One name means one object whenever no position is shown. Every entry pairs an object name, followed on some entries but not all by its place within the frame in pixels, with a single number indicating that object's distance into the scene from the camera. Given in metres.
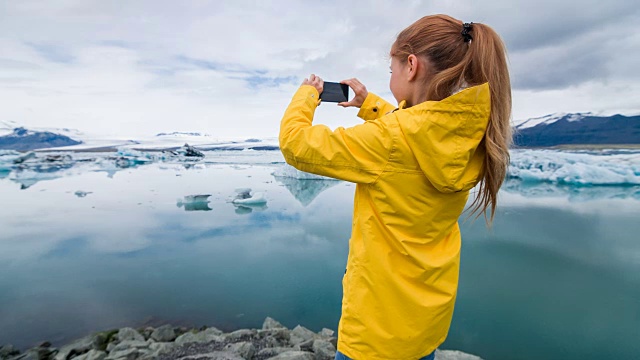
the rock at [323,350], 2.46
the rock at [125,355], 2.57
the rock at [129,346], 2.74
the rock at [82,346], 2.80
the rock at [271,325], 3.09
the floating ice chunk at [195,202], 7.92
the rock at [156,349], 2.50
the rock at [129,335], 2.97
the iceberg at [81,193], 9.95
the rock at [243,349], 2.41
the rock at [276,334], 2.83
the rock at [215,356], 2.23
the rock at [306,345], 2.64
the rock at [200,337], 2.74
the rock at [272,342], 2.70
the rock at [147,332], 3.03
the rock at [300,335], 2.79
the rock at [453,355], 2.53
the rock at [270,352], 2.52
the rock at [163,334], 2.98
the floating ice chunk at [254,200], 7.94
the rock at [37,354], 2.77
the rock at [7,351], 2.83
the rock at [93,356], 2.65
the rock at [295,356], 2.32
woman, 0.81
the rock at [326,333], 2.96
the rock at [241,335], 2.78
